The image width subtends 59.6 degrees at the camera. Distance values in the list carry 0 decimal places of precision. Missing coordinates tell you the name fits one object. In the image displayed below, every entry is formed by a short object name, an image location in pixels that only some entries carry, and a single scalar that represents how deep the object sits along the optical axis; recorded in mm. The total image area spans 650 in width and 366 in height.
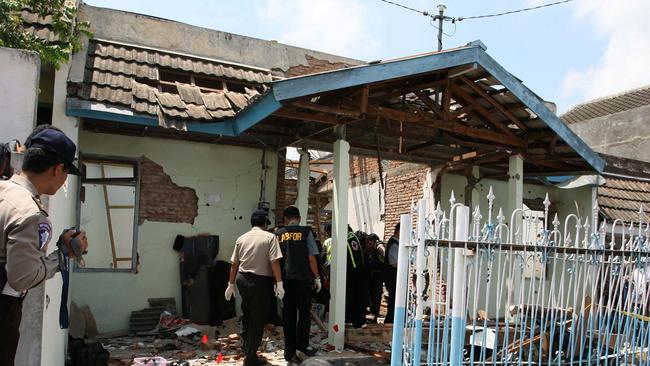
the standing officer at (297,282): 6805
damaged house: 7539
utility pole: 19922
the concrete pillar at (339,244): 7453
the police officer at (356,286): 8914
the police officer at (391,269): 9234
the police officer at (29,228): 2604
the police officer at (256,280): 6535
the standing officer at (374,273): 9719
